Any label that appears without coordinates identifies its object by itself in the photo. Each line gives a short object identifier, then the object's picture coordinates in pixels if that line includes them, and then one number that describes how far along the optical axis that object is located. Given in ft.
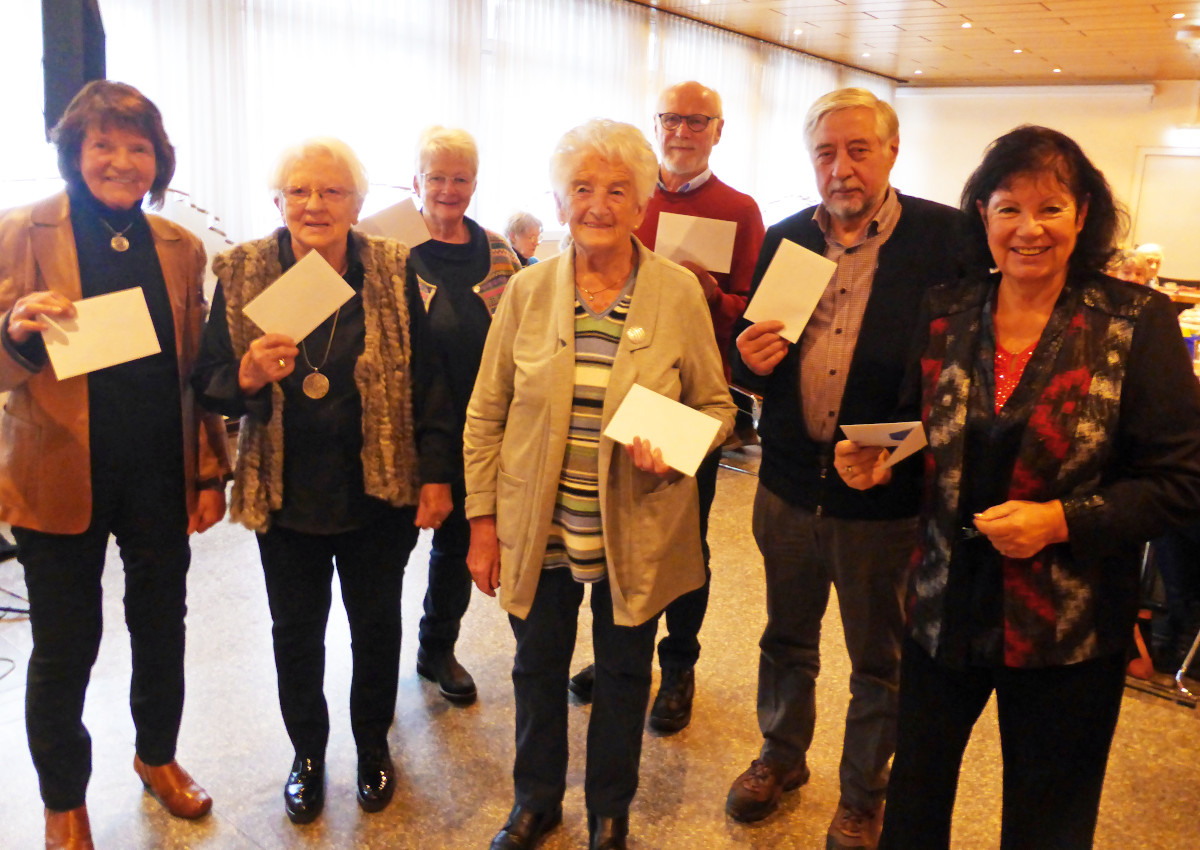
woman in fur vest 6.05
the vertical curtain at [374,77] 15.56
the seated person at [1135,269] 14.03
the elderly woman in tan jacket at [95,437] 5.78
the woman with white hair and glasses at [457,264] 7.58
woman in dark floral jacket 4.31
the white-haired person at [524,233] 18.89
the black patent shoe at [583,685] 8.83
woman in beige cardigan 5.62
